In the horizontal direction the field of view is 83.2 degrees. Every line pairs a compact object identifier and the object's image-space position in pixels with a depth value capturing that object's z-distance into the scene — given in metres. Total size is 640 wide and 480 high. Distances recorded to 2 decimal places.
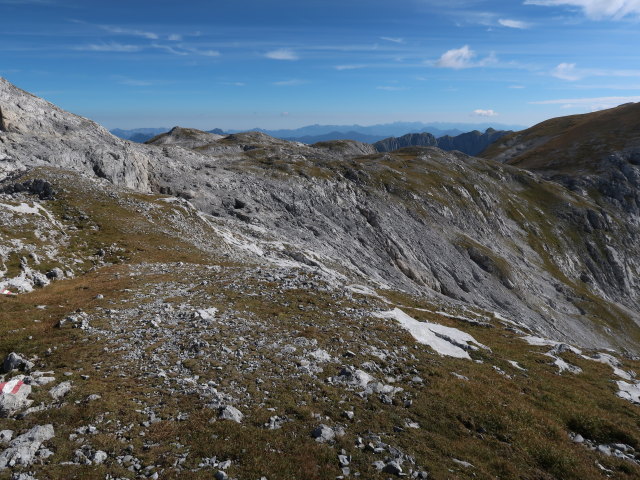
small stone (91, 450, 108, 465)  11.55
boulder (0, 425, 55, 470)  11.20
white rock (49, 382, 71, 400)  14.64
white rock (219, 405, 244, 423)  14.35
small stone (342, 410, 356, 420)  15.75
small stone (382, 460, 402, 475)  12.96
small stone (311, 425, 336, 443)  14.03
